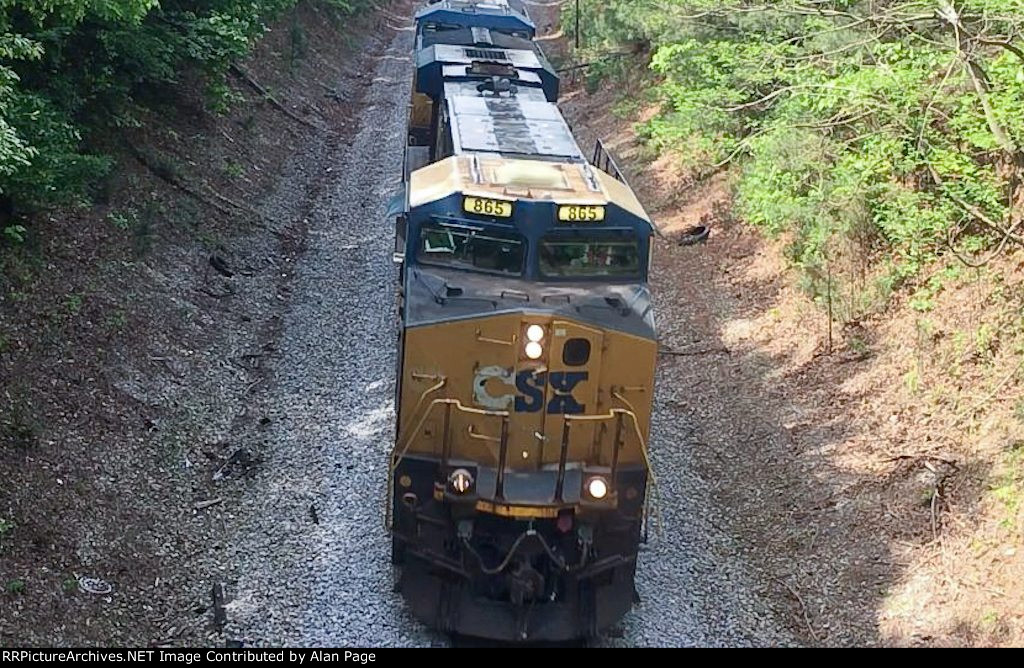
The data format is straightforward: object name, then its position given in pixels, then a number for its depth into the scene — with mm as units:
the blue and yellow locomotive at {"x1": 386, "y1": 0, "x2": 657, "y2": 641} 8992
